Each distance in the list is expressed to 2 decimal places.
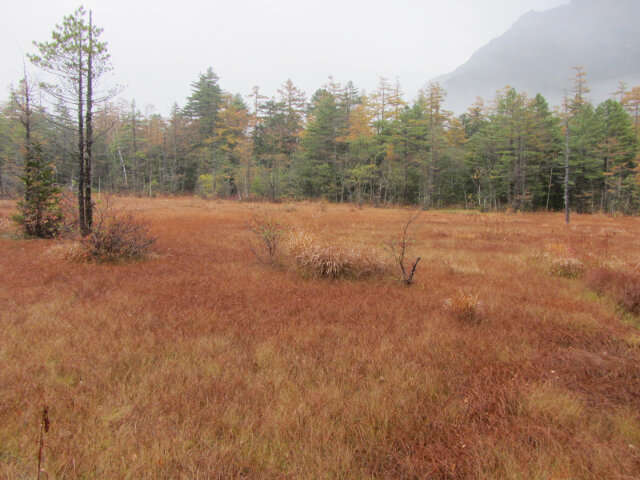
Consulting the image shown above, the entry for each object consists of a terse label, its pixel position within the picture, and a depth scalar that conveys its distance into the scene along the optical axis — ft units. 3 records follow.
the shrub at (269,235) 27.09
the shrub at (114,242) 25.51
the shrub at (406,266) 21.56
